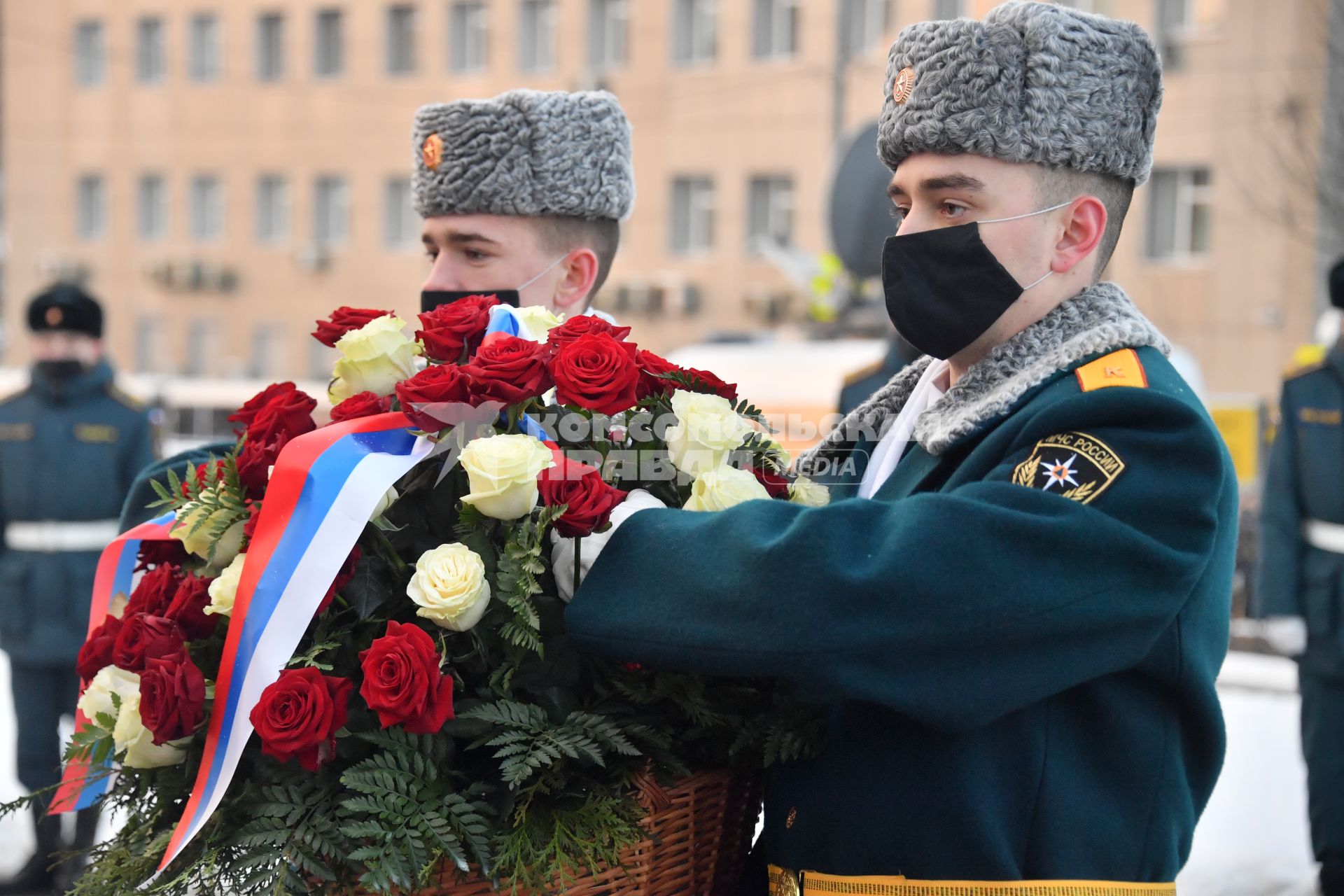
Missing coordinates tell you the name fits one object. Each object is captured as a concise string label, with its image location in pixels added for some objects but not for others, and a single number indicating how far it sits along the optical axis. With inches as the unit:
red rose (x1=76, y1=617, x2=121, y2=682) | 133.8
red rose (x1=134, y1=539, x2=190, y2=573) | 136.4
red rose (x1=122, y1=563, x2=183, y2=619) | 132.4
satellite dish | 335.2
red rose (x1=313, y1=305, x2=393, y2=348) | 136.9
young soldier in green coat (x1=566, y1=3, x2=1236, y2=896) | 125.7
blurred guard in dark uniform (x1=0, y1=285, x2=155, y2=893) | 265.7
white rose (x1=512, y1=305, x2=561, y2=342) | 135.6
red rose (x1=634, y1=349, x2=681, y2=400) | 133.5
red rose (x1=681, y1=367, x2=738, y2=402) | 135.0
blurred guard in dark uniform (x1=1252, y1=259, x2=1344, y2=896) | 249.0
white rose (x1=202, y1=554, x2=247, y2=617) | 130.4
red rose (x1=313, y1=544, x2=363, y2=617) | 129.4
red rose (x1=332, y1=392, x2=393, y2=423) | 132.9
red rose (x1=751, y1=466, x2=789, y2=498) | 135.5
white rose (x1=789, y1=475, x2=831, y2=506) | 135.3
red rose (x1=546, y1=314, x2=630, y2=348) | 132.9
